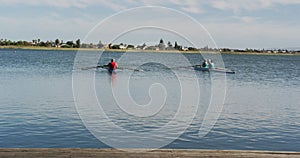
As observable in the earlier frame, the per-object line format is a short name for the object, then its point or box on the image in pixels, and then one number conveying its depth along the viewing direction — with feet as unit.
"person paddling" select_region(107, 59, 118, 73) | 174.60
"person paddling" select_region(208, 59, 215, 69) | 196.95
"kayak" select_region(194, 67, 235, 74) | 196.08
